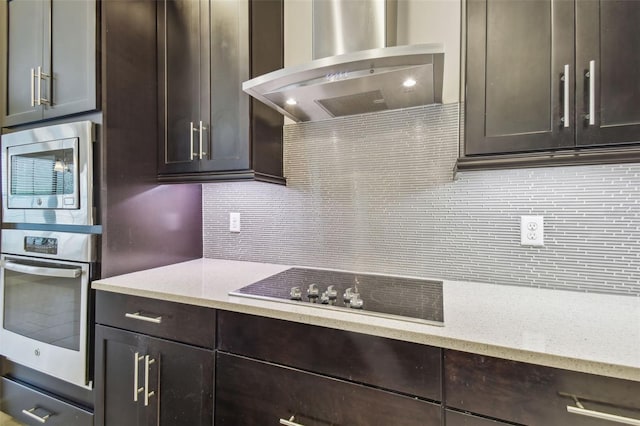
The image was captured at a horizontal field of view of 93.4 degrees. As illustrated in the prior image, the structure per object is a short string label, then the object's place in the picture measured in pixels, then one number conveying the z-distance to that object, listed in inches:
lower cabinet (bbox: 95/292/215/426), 42.7
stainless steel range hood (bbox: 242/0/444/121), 37.9
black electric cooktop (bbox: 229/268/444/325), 37.5
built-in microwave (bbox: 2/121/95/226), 51.7
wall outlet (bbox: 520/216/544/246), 47.6
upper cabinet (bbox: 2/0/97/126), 52.7
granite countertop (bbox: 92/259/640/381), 27.1
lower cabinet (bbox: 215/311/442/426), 32.0
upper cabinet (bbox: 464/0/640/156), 33.9
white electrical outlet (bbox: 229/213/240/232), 69.9
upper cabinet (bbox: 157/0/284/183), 54.2
